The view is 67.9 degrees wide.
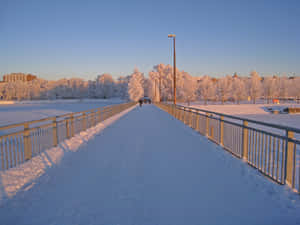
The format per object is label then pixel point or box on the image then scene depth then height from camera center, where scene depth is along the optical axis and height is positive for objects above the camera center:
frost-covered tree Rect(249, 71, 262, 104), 109.19 +4.61
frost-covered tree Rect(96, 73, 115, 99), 156.62 +7.41
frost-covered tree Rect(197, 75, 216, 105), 117.88 +3.98
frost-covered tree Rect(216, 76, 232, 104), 110.70 +3.24
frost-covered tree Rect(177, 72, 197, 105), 104.00 +3.04
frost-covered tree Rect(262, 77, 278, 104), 118.56 +5.01
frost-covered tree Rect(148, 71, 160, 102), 107.31 +6.39
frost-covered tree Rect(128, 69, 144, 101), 89.06 +2.62
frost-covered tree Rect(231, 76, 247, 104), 108.75 +2.66
